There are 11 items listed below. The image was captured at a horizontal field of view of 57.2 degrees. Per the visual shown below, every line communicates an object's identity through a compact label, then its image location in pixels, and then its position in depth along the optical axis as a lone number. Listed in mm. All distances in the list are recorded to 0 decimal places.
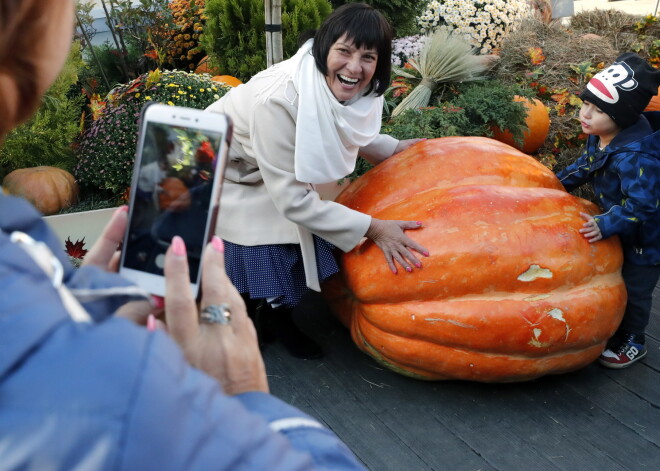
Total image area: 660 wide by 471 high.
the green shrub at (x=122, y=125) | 3605
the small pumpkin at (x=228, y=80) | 4559
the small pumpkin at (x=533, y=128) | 3816
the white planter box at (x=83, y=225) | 3426
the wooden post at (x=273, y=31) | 3556
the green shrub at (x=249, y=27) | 4629
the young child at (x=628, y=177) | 2332
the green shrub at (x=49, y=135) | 3547
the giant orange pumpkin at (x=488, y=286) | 2205
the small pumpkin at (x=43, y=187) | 3457
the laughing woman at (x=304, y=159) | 2273
